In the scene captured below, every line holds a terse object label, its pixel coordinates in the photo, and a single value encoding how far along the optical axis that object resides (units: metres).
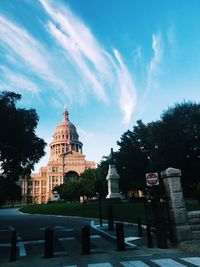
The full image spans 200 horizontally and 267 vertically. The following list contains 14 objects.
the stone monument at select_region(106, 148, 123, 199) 30.08
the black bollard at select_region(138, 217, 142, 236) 9.07
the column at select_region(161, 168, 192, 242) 7.35
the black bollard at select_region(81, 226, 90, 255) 6.43
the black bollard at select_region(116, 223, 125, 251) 6.80
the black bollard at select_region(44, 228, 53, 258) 6.15
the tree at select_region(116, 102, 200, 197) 26.97
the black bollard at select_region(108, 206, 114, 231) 10.86
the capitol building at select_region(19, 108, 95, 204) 115.93
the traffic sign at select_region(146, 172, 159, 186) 8.90
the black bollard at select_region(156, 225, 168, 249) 6.93
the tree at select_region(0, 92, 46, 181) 18.30
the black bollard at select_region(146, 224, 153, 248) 7.04
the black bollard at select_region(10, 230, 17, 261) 6.02
